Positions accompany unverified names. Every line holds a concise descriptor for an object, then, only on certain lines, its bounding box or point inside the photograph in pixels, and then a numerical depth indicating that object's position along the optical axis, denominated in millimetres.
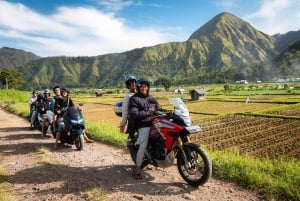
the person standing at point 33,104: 15055
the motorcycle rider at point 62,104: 10473
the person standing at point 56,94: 10672
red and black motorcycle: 5480
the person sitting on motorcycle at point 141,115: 6125
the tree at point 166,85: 140625
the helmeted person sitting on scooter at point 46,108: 12420
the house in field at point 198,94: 57906
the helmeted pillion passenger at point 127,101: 6698
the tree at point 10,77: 76312
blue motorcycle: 9461
